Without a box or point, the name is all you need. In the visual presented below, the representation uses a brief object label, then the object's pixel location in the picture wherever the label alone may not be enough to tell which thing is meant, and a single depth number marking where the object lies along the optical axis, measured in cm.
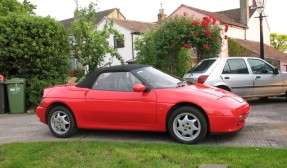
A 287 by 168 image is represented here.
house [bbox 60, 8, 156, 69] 3884
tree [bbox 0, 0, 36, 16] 3278
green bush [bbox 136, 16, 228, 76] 1358
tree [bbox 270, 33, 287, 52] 7200
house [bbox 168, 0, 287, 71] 3922
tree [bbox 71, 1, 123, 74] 1325
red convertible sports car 636
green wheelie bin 1173
